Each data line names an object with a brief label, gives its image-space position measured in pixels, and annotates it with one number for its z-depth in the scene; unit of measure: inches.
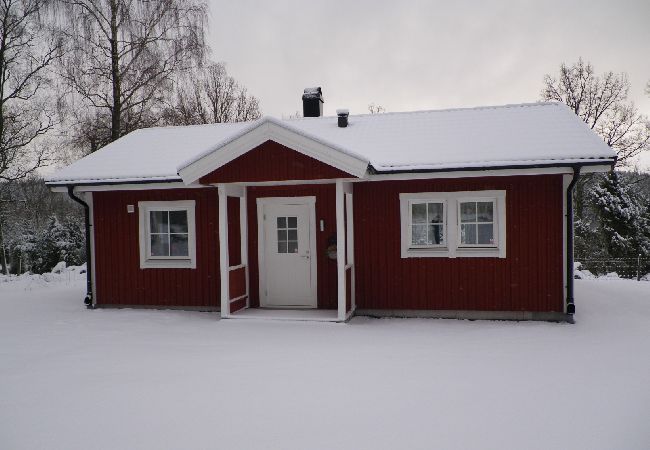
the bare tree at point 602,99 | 914.1
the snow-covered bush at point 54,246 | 999.0
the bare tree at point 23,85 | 715.4
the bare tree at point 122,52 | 693.3
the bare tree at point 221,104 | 1008.9
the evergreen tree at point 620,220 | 864.9
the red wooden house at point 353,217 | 337.1
